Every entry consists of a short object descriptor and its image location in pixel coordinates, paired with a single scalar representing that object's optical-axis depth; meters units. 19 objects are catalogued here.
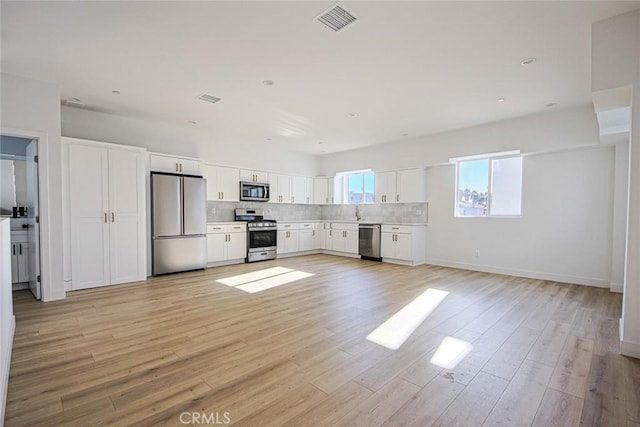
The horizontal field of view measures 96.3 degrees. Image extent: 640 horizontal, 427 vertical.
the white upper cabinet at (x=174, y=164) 5.31
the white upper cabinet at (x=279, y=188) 7.50
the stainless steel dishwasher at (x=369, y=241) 7.05
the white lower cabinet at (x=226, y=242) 6.12
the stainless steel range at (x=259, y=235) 6.76
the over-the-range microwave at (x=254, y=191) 6.82
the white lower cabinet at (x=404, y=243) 6.41
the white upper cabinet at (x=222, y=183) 6.30
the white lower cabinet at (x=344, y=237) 7.56
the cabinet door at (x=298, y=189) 8.01
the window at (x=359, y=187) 7.95
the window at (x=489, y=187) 5.51
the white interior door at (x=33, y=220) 3.81
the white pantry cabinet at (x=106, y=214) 4.28
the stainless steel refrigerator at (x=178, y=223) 5.26
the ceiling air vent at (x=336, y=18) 2.40
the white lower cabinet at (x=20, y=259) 4.38
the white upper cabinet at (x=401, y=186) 6.65
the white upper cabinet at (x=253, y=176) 6.86
